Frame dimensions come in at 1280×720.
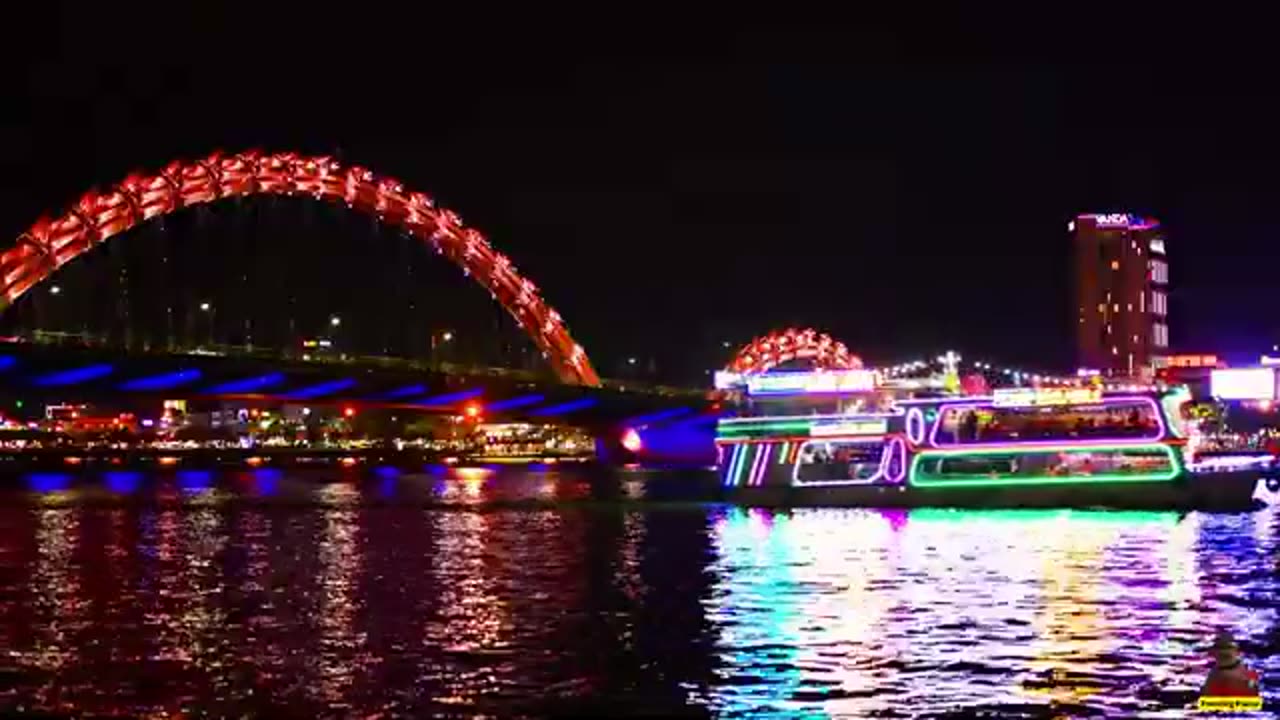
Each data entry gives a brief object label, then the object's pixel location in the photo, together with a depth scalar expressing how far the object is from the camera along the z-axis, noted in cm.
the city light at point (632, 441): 12112
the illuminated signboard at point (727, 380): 8488
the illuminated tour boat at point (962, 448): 5519
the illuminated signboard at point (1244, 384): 11698
